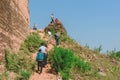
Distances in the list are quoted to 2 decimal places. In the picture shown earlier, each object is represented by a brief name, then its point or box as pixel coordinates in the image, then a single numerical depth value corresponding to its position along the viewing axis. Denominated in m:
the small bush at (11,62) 15.86
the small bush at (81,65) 18.48
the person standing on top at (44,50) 16.87
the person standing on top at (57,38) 20.78
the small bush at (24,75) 15.35
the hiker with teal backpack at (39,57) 16.64
